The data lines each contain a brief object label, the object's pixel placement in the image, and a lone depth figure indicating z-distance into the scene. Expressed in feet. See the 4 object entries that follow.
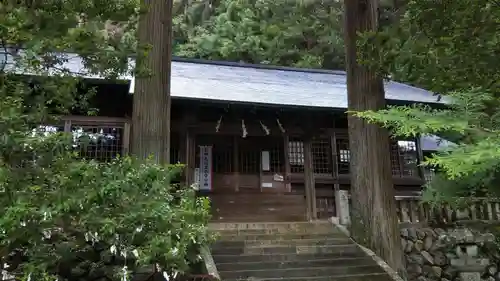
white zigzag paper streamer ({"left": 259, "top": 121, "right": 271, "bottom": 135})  35.73
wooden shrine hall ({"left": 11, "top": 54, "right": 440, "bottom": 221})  34.32
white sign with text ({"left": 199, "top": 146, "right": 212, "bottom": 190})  34.76
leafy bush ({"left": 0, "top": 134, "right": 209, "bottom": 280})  10.84
